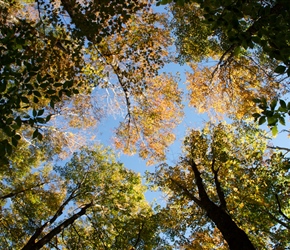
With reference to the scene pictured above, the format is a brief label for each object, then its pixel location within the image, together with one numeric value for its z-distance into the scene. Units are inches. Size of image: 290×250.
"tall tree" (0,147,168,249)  455.2
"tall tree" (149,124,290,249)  416.8
